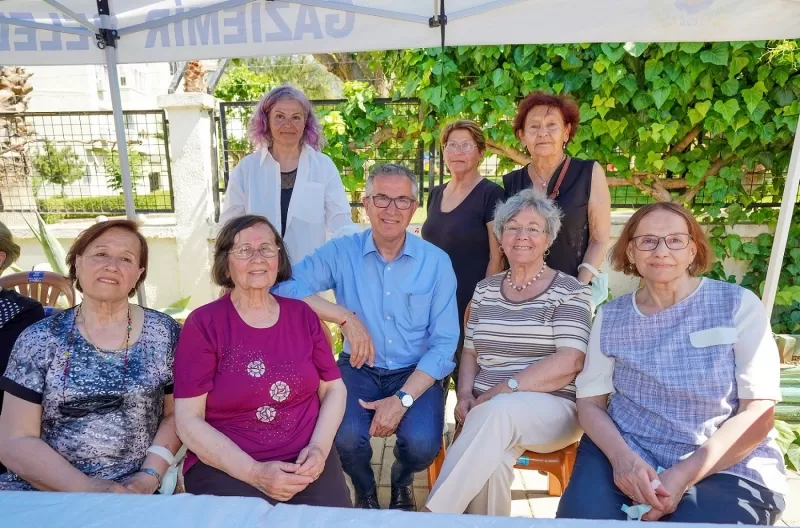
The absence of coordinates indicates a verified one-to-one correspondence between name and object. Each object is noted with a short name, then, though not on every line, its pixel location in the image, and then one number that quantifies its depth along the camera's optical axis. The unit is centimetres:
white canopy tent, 242
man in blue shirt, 230
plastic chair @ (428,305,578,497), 213
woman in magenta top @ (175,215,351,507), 174
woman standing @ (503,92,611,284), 271
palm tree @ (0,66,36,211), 637
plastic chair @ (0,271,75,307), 282
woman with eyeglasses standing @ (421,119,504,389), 284
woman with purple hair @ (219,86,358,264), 292
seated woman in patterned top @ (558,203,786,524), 168
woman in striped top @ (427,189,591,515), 198
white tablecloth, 112
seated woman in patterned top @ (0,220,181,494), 167
